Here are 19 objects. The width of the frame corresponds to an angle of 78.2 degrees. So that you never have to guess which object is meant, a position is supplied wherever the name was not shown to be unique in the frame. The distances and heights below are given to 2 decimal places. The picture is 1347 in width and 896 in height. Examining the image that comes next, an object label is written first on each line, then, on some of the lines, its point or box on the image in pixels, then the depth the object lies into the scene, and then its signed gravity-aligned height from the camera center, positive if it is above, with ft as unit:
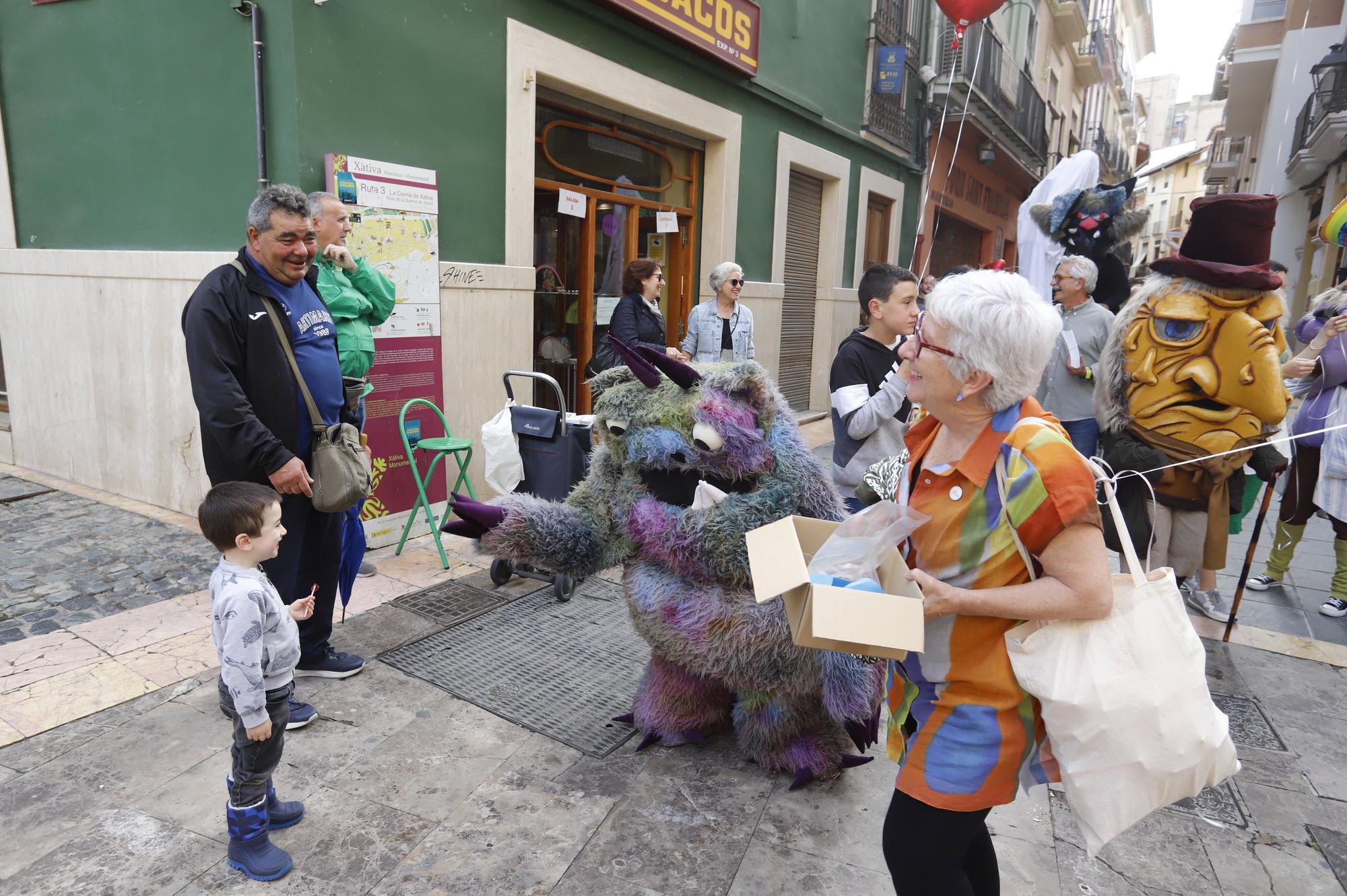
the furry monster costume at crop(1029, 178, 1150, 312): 22.27 +2.51
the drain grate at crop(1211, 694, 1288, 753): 10.79 -5.34
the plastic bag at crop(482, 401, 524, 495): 14.85 -2.72
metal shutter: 34.42 +1.02
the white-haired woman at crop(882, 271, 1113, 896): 5.08 -1.54
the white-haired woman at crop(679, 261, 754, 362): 21.06 -0.46
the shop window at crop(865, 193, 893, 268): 41.04 +4.19
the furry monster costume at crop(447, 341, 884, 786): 8.38 -2.41
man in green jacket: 11.87 +0.07
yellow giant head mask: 11.89 -0.55
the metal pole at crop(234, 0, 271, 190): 14.75 +3.65
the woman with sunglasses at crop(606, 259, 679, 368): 19.25 -0.10
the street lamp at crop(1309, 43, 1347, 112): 42.16 +13.12
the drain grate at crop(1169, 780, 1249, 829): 9.14 -5.36
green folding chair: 15.19 -2.86
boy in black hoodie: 10.87 -0.93
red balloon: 24.52 +8.99
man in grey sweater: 16.06 -0.69
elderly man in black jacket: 9.38 -0.91
